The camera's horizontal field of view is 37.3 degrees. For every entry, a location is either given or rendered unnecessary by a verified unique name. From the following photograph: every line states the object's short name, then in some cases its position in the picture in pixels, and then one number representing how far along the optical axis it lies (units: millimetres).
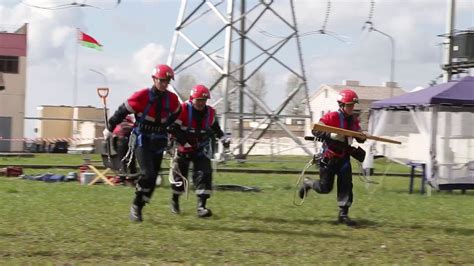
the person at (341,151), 10328
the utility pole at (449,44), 26156
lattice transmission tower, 29547
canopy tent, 17109
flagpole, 58928
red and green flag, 45250
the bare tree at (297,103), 31797
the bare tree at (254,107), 31028
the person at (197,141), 10391
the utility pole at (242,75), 30203
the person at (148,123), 9633
